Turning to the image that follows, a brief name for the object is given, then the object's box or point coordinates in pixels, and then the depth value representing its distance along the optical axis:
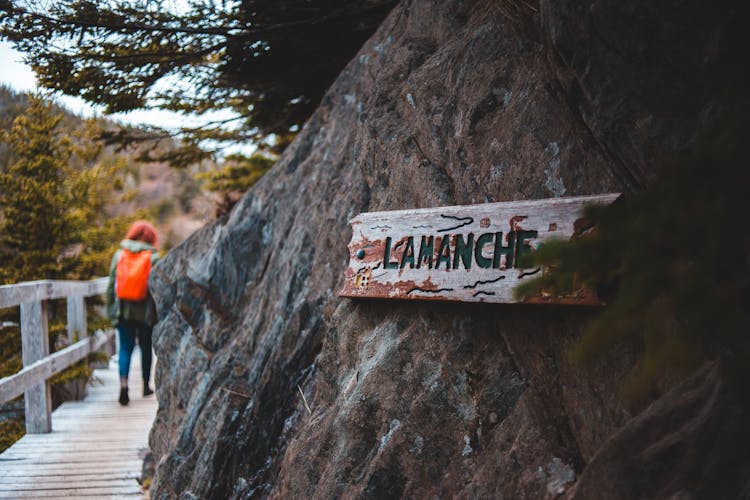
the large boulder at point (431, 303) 2.20
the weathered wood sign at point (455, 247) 2.29
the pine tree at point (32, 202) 7.90
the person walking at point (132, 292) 6.70
